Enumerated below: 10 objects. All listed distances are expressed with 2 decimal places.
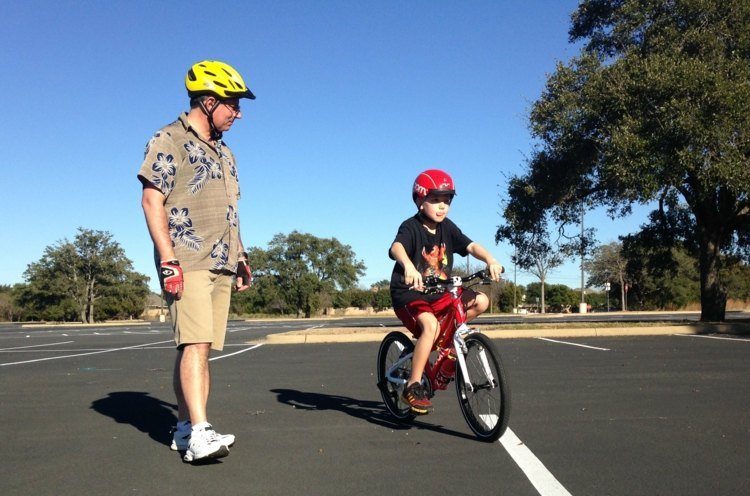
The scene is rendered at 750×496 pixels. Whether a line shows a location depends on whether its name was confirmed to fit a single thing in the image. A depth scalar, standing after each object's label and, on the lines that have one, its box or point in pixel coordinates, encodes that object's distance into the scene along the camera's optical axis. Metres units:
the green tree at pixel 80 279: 56.50
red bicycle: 4.26
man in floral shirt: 4.01
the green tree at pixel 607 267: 63.15
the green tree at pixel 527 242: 20.41
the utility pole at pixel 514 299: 64.89
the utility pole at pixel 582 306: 50.75
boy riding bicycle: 4.64
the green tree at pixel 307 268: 69.44
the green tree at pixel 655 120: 15.84
